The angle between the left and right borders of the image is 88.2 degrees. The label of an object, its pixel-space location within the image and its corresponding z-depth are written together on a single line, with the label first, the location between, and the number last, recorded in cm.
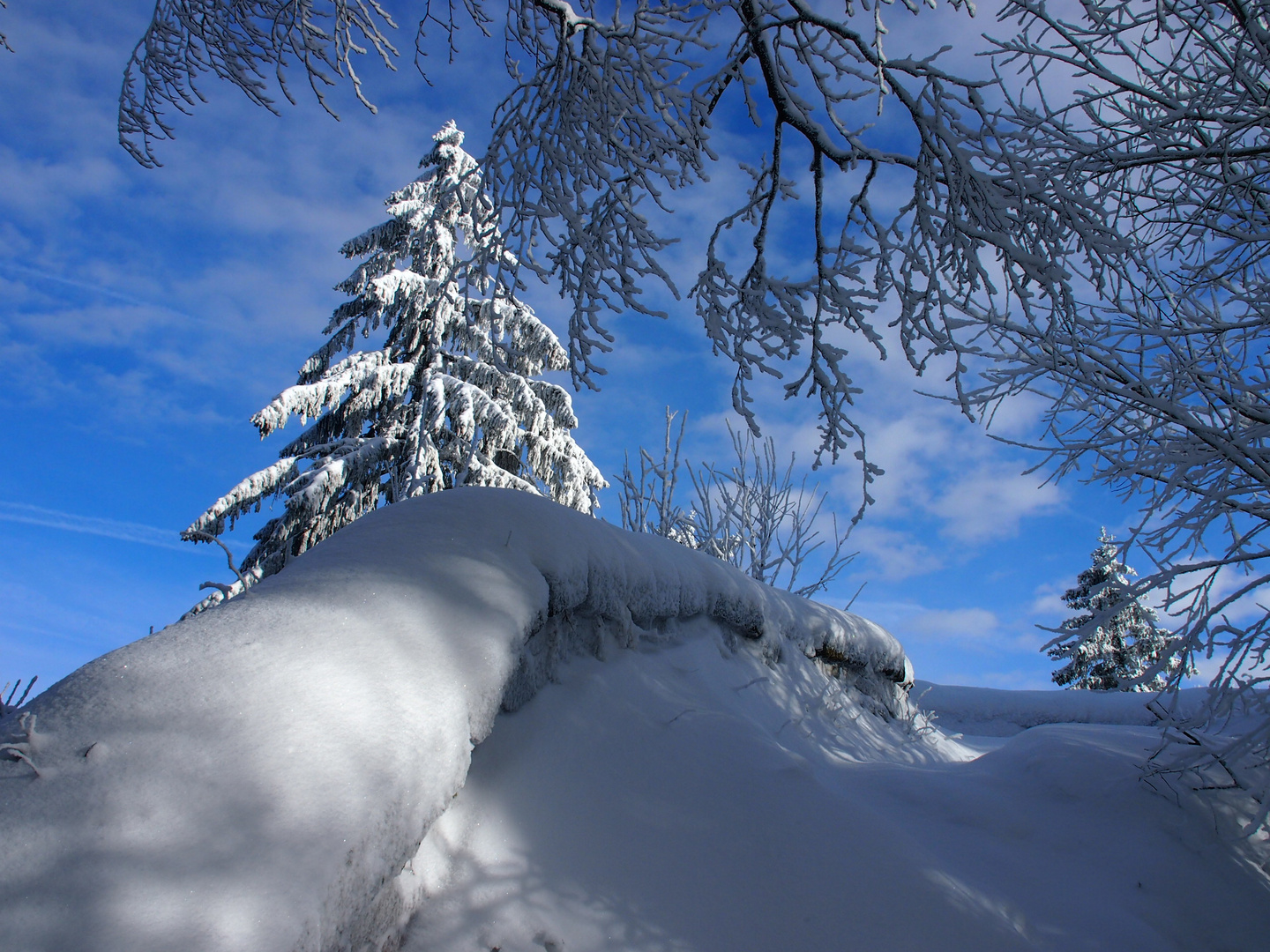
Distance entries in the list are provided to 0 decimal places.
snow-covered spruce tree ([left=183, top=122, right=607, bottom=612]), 1077
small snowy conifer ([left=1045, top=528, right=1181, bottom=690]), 1606
